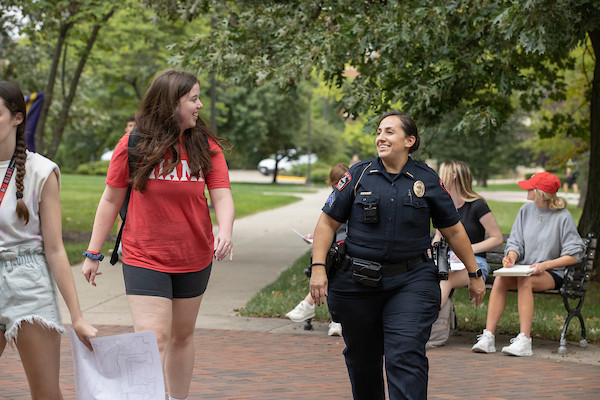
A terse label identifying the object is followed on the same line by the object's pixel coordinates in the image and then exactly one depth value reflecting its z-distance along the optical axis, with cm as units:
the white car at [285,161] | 5716
